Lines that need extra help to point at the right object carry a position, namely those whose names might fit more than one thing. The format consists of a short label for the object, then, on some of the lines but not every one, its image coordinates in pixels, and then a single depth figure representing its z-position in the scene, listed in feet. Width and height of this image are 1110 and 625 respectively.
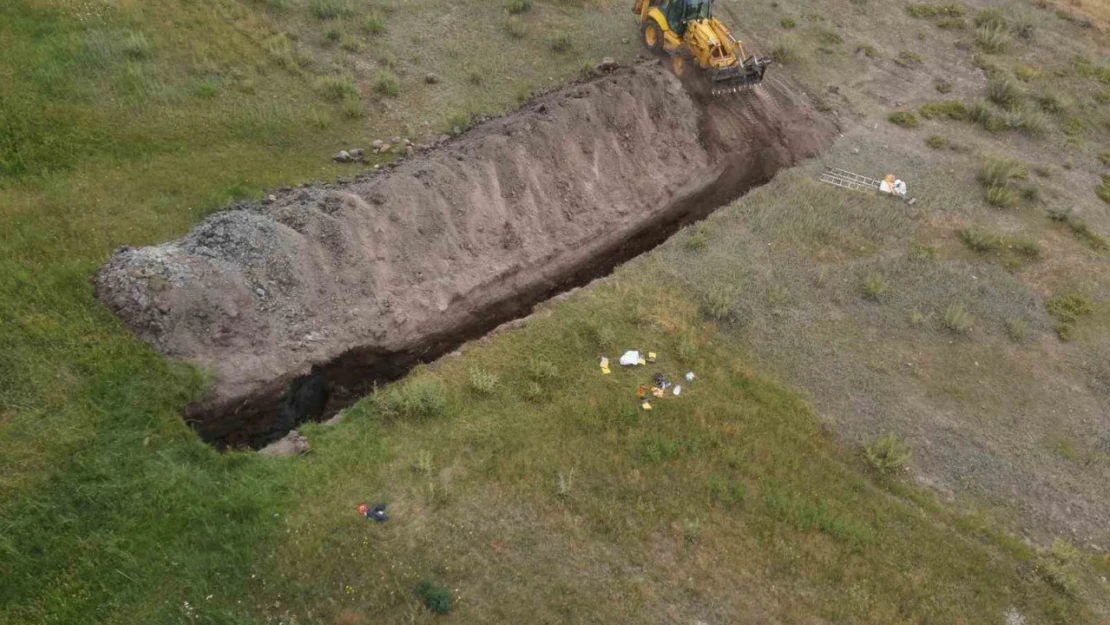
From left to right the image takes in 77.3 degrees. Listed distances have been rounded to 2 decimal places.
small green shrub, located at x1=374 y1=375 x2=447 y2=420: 47.01
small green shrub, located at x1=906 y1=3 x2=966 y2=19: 95.91
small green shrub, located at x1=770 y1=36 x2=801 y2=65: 84.23
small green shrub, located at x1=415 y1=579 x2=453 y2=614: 36.96
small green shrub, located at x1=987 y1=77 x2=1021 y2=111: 81.56
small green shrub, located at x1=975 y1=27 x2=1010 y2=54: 90.17
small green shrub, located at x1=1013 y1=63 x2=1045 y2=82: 86.43
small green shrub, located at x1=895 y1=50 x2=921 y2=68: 87.45
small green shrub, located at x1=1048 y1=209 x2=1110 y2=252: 66.54
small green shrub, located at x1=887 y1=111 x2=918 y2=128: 78.43
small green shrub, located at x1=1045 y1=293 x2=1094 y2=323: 59.57
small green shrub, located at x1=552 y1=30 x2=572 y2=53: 79.30
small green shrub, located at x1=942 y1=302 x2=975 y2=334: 56.90
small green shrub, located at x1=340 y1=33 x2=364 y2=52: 75.10
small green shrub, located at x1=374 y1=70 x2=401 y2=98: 70.64
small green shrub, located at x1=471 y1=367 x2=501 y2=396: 48.70
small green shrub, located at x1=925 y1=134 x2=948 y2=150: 75.77
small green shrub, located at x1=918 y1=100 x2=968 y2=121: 80.18
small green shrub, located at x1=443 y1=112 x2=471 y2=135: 67.87
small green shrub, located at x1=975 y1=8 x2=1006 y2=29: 94.02
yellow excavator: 70.90
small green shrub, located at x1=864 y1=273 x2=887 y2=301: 59.00
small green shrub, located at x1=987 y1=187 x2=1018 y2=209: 68.80
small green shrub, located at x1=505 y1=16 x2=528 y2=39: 80.64
